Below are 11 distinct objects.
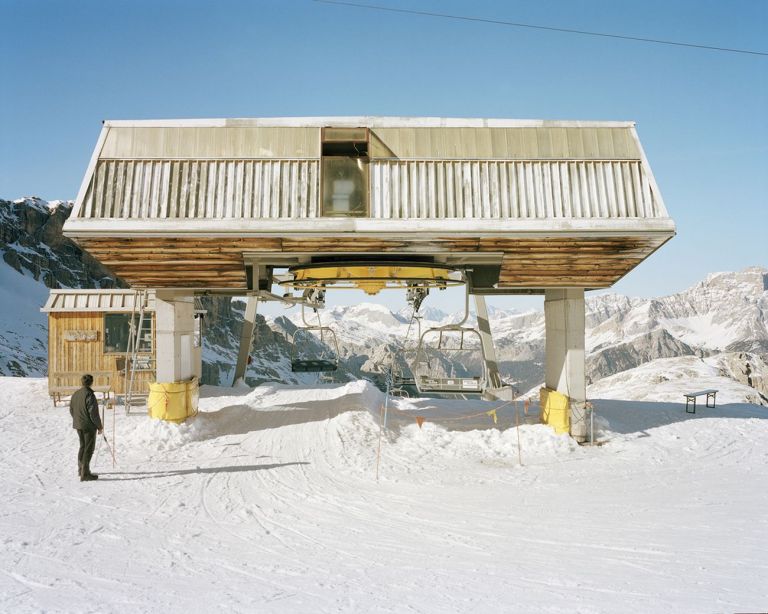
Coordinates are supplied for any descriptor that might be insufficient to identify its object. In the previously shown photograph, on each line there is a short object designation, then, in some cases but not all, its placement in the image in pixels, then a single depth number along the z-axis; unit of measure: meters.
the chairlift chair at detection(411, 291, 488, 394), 12.73
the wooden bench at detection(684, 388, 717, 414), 17.55
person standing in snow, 9.51
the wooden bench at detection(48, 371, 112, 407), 18.06
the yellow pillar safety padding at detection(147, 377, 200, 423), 13.67
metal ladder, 17.70
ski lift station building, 10.64
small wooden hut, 19.39
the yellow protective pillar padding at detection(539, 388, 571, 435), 13.78
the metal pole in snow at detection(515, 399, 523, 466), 12.10
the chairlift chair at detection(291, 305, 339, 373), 17.45
